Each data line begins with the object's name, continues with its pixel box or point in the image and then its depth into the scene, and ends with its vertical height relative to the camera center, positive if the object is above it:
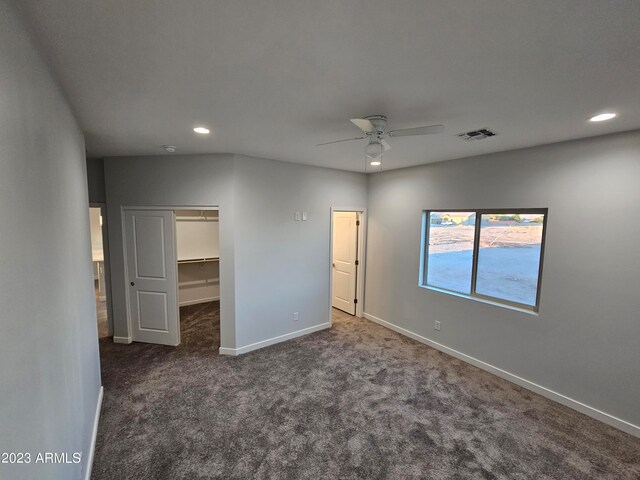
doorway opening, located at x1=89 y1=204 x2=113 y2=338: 3.88 -1.12
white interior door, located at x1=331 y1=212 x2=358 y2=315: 5.17 -0.78
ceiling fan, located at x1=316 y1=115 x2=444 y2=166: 1.97 +0.64
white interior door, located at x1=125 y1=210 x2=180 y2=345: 3.77 -0.82
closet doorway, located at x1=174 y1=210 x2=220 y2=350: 5.45 -1.01
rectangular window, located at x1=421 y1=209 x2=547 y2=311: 3.18 -0.42
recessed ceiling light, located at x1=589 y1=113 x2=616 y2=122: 2.09 +0.81
